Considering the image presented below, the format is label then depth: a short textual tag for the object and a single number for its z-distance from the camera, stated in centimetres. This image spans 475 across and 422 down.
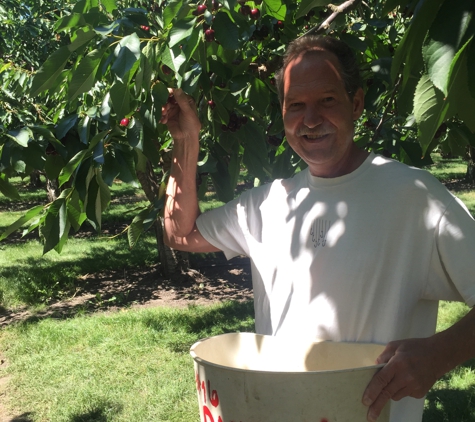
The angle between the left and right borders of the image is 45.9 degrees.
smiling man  130
